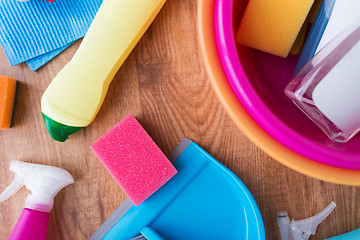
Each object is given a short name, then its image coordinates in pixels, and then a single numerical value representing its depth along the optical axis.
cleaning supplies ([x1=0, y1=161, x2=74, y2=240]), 0.45
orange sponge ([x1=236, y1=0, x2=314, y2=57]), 0.39
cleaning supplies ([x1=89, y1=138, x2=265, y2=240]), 0.47
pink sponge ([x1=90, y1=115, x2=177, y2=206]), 0.45
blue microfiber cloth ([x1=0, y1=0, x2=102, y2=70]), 0.46
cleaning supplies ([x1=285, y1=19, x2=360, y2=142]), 0.33
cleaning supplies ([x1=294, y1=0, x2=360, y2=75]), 0.36
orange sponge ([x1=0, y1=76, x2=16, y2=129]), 0.45
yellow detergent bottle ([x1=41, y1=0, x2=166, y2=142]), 0.42
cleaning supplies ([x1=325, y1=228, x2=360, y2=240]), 0.45
